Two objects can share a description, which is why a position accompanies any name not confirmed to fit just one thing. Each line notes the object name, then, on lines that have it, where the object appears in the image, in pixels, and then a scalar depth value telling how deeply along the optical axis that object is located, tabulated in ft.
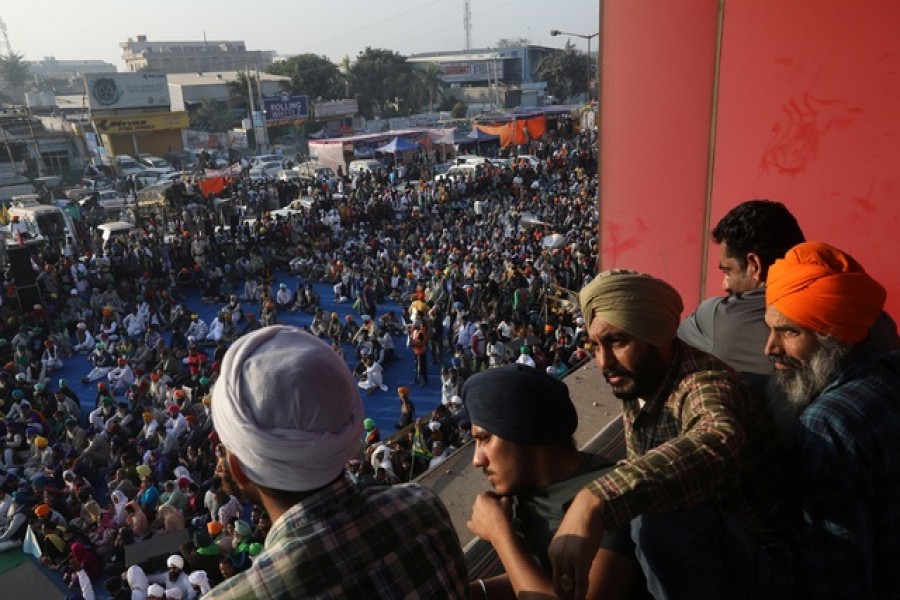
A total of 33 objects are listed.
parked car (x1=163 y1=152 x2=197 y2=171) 117.14
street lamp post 85.73
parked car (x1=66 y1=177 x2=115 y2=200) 83.45
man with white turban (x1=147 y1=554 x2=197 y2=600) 18.94
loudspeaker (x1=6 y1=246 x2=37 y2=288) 42.04
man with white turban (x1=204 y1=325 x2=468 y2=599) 3.51
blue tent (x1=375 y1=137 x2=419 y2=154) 90.74
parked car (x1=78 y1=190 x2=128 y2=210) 73.92
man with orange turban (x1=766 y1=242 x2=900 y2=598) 4.36
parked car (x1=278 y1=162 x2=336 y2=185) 85.78
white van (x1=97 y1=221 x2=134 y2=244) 55.98
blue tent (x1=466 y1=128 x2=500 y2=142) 101.14
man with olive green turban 3.84
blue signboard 126.72
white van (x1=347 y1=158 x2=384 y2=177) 86.25
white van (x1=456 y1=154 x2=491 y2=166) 89.56
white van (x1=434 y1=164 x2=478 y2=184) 74.08
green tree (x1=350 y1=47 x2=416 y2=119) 154.81
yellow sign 114.42
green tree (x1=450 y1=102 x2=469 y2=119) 156.47
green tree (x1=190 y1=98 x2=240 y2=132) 137.39
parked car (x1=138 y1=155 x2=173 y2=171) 108.22
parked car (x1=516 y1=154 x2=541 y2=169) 84.00
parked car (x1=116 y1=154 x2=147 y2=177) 104.42
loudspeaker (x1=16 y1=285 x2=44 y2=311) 42.88
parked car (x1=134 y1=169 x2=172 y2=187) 97.45
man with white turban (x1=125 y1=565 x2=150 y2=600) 18.98
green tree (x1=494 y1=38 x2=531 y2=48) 529.86
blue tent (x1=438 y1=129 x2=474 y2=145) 98.68
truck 56.24
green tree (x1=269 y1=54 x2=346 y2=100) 148.87
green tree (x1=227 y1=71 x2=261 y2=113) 139.85
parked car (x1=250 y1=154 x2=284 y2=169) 104.19
